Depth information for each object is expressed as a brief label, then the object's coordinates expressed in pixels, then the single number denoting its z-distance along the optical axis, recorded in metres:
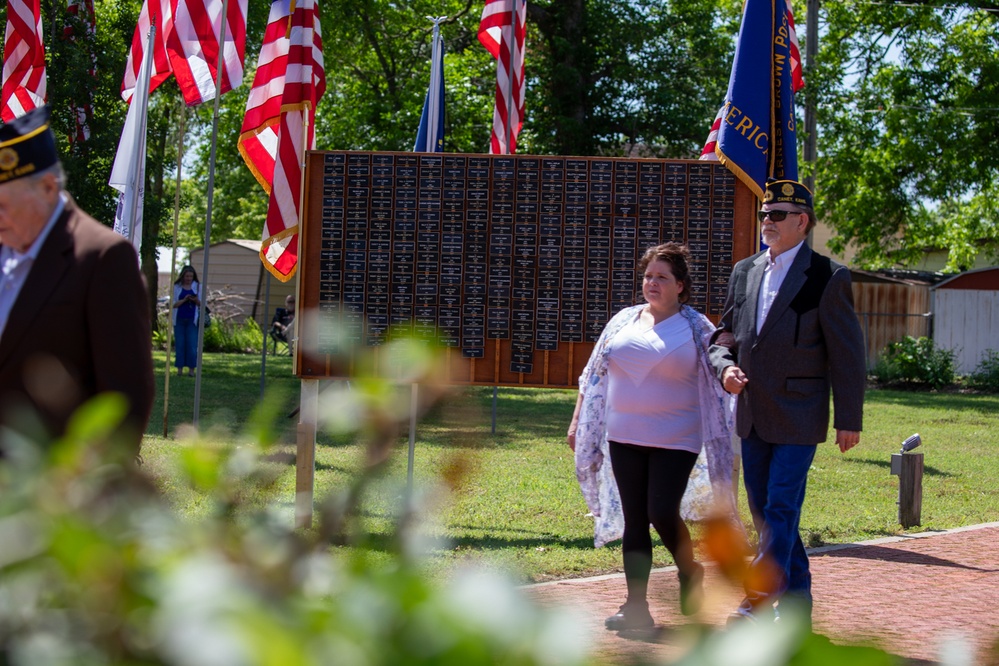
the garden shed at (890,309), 31.16
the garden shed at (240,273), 43.31
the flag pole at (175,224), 12.02
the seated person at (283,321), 31.38
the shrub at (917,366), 27.81
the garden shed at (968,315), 30.16
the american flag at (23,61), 15.06
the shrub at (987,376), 27.58
